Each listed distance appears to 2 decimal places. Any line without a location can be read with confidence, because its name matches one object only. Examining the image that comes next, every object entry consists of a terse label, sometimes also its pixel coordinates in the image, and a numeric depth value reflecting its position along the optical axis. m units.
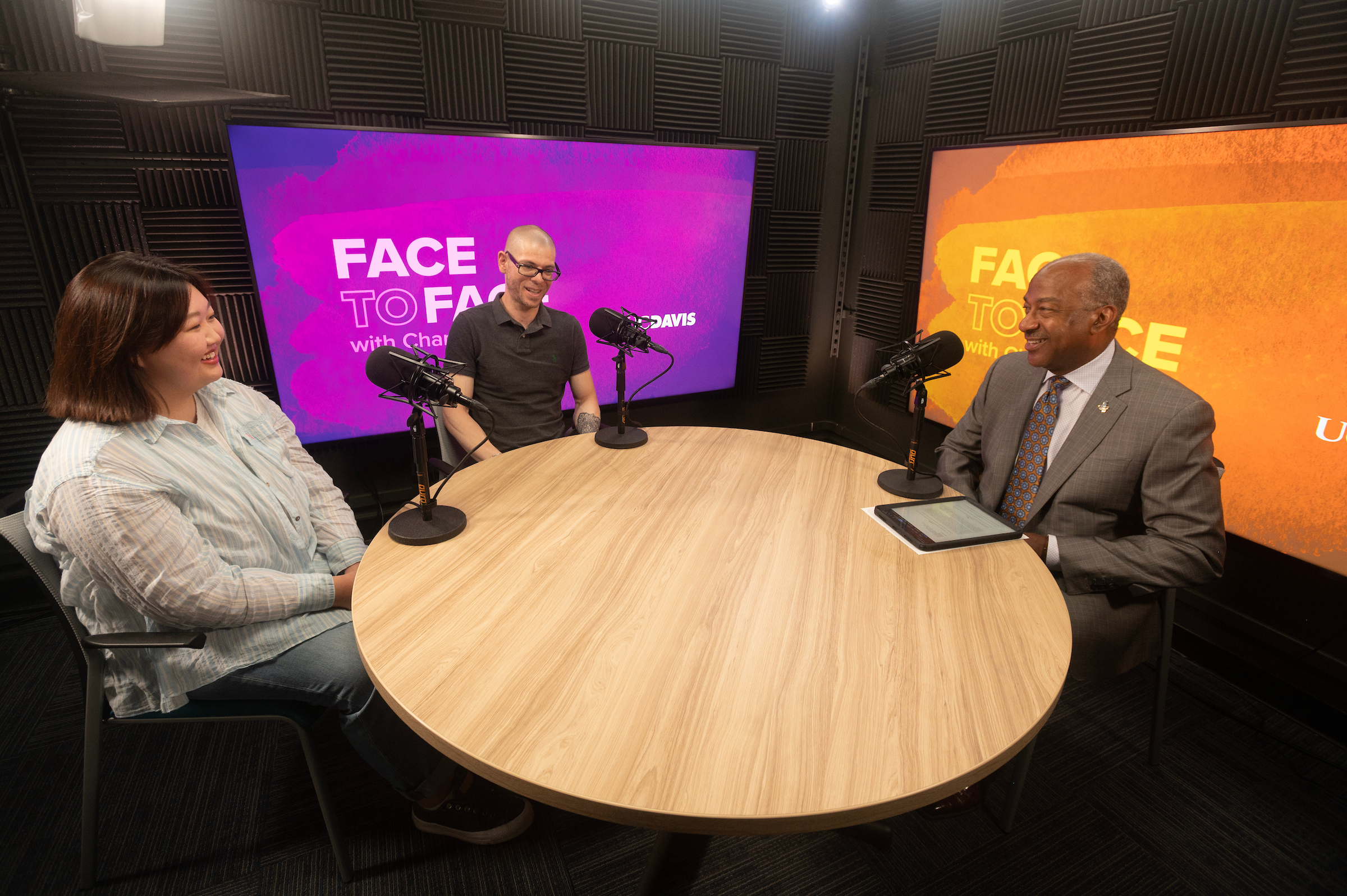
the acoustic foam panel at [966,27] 3.36
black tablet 1.55
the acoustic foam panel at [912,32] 3.67
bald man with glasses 2.68
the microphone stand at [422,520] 1.52
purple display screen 2.80
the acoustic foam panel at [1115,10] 2.65
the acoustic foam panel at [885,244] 4.02
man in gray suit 1.68
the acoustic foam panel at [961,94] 3.42
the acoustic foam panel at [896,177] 3.89
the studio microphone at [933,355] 1.69
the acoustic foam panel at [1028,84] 3.06
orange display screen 2.19
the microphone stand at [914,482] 1.81
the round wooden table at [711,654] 0.90
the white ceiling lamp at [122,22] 2.20
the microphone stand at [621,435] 2.18
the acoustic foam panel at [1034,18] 2.99
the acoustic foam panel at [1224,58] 2.32
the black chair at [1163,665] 1.81
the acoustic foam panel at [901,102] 3.80
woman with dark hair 1.34
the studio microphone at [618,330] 2.12
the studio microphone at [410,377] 1.51
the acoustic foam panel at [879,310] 4.11
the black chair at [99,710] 1.36
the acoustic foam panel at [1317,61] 2.14
